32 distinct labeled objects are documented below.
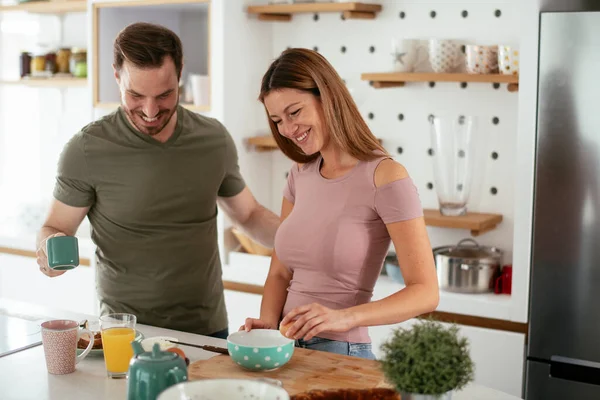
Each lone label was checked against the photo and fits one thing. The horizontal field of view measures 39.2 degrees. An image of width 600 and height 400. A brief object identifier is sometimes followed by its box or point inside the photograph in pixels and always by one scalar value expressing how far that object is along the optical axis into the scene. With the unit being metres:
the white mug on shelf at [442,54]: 3.26
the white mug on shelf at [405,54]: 3.32
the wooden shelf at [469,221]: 3.17
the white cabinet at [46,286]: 3.96
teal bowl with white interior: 1.74
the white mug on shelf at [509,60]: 3.06
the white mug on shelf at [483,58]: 3.15
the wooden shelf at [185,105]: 3.62
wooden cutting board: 1.68
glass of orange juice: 1.80
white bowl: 1.41
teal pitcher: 1.47
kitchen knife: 1.90
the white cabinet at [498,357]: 2.94
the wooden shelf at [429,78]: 3.07
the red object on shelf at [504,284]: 3.13
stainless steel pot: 3.11
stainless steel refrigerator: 2.73
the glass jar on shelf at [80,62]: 4.15
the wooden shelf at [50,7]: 4.07
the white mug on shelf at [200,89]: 3.65
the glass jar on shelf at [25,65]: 4.38
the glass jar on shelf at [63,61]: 4.30
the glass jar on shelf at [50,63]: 4.30
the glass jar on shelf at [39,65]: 4.30
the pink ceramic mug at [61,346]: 1.83
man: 2.38
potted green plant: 1.37
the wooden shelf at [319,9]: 3.36
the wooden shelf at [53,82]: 4.08
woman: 1.91
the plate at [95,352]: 1.96
